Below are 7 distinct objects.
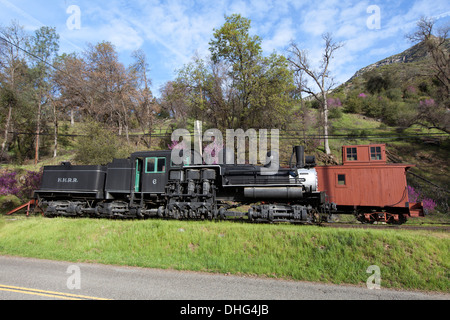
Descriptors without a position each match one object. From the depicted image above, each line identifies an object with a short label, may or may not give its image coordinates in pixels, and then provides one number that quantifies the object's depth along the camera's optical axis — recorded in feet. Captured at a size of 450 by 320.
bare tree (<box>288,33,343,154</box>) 90.47
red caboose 40.75
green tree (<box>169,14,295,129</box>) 72.23
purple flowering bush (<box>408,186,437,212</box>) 54.88
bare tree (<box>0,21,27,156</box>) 86.65
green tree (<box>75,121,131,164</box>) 64.75
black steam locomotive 35.45
